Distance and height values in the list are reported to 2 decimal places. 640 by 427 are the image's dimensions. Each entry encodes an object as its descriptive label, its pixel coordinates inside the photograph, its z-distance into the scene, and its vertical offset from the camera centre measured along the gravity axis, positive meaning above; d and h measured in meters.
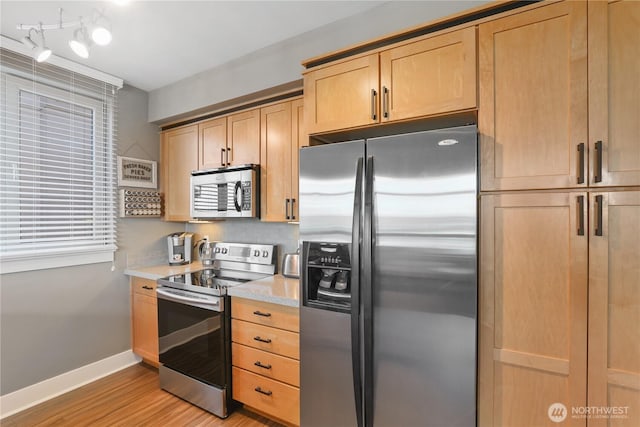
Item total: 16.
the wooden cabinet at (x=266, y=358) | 1.87 -0.97
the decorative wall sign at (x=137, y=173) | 2.84 +0.38
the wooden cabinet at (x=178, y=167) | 2.93 +0.44
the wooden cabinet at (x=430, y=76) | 1.42 +0.68
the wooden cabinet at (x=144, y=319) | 2.69 -1.01
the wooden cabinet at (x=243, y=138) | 2.49 +0.62
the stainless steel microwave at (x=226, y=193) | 2.44 +0.15
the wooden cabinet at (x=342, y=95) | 1.67 +0.68
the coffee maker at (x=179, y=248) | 3.06 -0.39
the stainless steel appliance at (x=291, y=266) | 2.42 -0.45
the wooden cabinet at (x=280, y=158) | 2.30 +0.42
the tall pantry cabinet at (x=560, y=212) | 1.15 -0.01
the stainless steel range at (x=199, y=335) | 2.11 -0.93
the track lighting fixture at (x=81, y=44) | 1.39 +0.81
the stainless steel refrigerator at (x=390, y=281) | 1.33 -0.35
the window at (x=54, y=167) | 2.20 +0.36
